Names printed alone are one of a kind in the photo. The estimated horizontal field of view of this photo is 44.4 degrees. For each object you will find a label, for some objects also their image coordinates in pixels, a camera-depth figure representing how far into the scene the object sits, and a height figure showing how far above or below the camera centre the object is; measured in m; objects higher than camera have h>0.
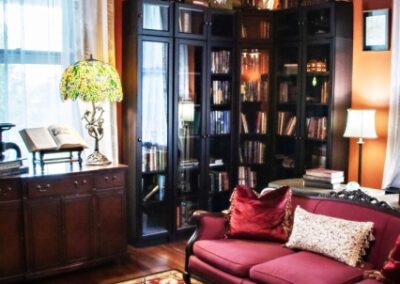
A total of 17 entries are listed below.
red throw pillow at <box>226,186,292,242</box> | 3.48 -0.82
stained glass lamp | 3.94 +0.15
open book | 3.94 -0.30
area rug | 3.78 -1.38
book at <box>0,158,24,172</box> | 3.63 -0.47
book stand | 3.98 -0.48
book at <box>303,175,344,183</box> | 4.07 -0.64
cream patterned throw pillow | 3.00 -0.85
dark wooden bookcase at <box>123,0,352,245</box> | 4.66 +0.01
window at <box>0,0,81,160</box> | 4.14 +0.36
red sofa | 2.90 -0.99
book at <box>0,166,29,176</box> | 3.63 -0.53
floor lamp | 4.34 -0.19
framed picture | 4.48 +0.67
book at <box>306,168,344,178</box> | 4.07 -0.60
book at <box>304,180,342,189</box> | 4.07 -0.70
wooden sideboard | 3.65 -0.94
